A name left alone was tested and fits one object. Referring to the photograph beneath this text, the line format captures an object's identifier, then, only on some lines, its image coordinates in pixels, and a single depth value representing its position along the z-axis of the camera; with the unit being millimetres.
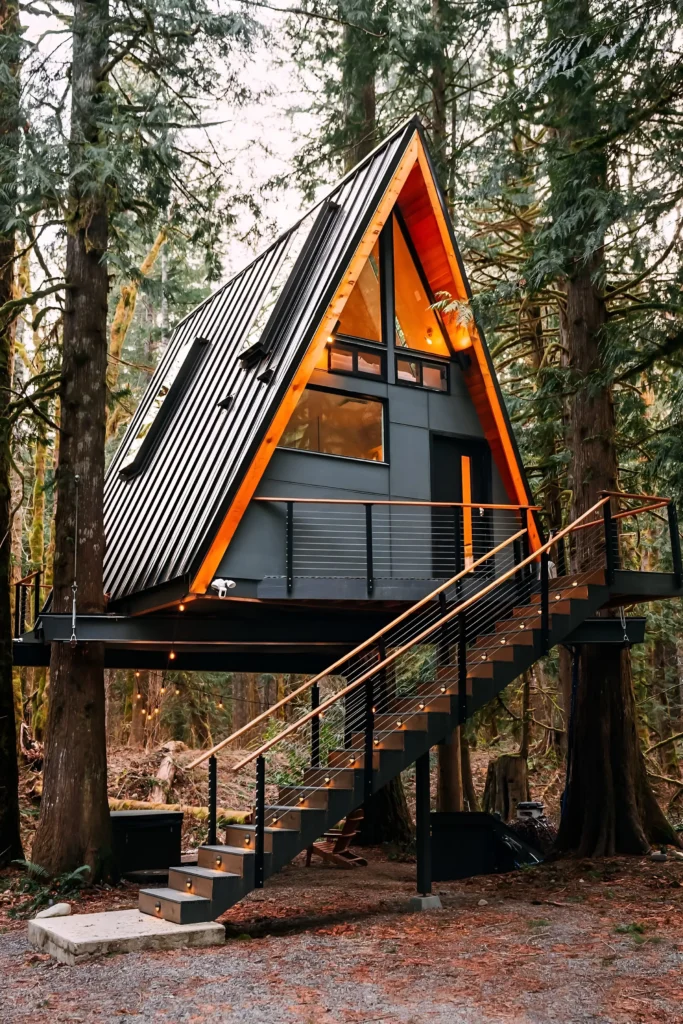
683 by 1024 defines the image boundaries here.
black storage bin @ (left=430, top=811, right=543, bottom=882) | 12750
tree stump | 16422
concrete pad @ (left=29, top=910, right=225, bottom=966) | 7461
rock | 8992
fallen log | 17233
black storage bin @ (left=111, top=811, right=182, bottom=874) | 12969
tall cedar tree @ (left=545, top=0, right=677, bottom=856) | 11867
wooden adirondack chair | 14000
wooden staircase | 8602
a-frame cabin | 10539
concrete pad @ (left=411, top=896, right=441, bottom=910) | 9633
